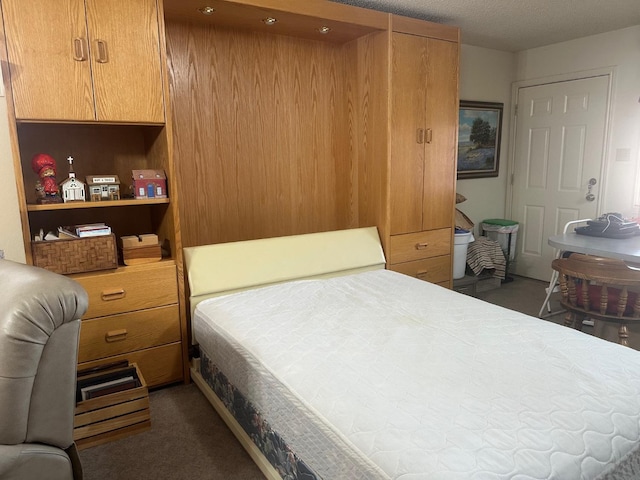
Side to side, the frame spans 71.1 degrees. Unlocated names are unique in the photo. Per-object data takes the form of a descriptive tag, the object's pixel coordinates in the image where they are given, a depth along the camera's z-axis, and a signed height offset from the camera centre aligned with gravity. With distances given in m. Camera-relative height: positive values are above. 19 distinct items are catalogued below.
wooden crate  2.00 -1.13
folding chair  3.48 -1.09
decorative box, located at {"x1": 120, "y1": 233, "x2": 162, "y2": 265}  2.41 -0.44
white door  4.09 +0.01
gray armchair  1.20 -0.56
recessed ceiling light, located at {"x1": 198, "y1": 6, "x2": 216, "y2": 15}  2.45 +0.86
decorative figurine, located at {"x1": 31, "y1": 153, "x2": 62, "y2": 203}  2.23 -0.05
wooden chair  2.30 -0.69
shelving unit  2.03 +0.18
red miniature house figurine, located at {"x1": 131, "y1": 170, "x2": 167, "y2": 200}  2.38 -0.08
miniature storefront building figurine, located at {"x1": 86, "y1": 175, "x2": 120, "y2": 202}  2.33 -0.10
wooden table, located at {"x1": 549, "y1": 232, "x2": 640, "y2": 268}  2.48 -0.50
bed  1.14 -0.70
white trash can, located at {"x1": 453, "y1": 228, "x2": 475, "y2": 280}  3.92 -0.76
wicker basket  2.15 -0.42
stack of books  2.27 -0.31
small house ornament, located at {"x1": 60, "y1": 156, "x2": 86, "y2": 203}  2.26 -0.10
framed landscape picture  4.32 +0.24
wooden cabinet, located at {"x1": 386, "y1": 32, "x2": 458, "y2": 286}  3.08 +0.08
